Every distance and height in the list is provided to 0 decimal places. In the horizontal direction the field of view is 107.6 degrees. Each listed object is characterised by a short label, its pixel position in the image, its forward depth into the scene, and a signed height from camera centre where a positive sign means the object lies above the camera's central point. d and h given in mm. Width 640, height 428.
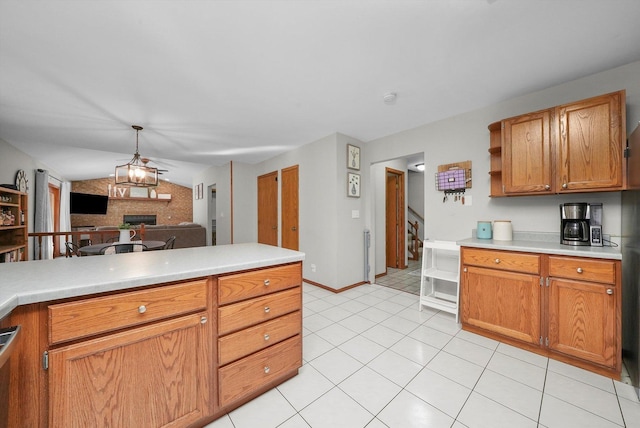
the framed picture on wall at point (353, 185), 3695 +477
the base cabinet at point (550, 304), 1650 -745
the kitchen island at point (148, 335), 898 -567
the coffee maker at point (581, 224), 1998 -101
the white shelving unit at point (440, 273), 2691 -724
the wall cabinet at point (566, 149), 1831 +557
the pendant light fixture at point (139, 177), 3818 +656
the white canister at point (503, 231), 2402 -185
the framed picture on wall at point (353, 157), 3714 +931
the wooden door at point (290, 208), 4340 +132
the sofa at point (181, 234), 5527 -450
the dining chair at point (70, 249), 3535 -487
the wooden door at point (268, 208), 4965 +153
